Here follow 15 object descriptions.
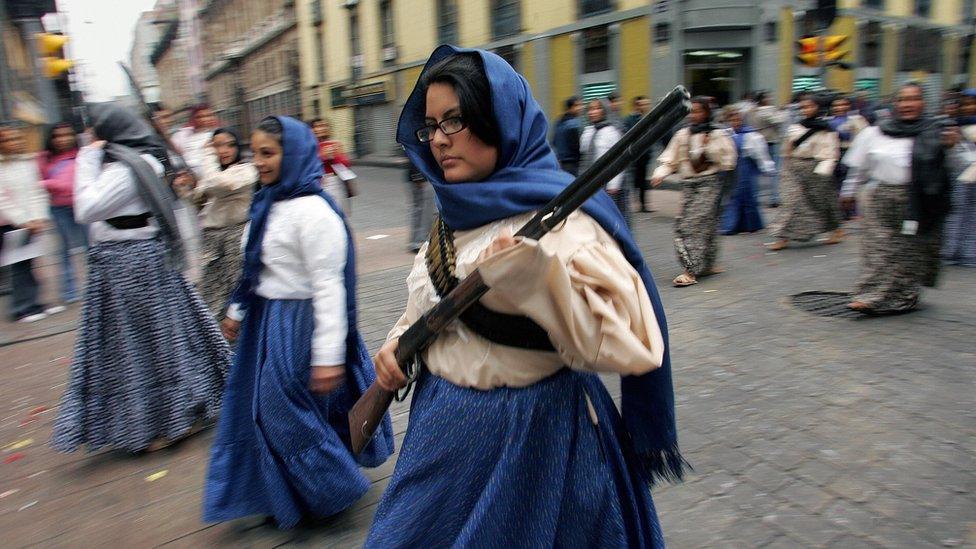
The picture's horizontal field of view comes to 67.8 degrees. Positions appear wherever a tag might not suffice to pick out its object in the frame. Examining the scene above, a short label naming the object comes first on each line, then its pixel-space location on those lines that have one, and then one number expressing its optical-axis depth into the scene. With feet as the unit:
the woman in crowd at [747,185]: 30.96
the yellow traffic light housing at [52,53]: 34.65
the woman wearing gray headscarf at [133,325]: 12.42
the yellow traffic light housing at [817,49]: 37.29
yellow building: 52.65
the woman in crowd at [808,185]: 27.02
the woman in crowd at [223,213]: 17.17
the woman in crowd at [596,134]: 29.45
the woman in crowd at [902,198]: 17.35
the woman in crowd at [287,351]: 9.28
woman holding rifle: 5.54
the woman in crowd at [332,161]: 25.73
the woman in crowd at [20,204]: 23.06
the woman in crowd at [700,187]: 23.09
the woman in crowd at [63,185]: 26.20
